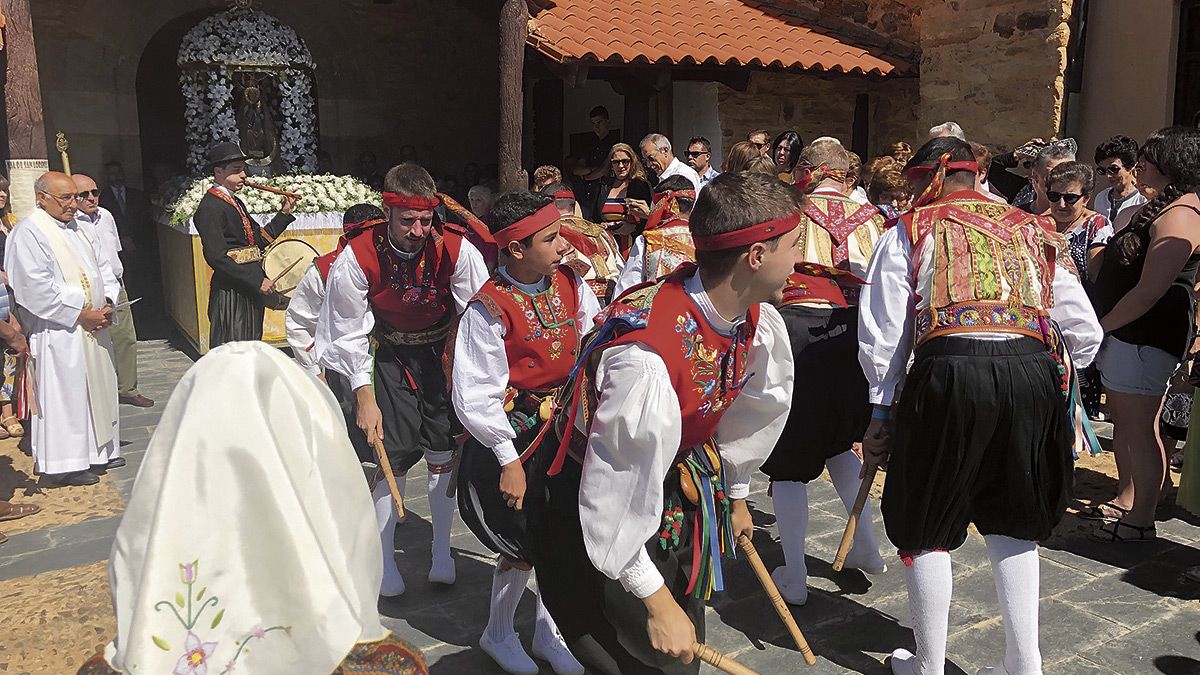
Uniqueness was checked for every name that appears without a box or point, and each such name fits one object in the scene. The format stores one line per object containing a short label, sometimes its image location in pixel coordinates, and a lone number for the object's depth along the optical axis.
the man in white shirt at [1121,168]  5.75
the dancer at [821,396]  3.99
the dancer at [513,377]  3.15
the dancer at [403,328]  3.97
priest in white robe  5.76
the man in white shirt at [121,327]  7.60
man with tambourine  6.92
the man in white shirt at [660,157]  6.82
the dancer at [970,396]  2.98
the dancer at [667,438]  2.08
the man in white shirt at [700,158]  8.20
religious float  9.66
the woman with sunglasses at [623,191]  6.84
